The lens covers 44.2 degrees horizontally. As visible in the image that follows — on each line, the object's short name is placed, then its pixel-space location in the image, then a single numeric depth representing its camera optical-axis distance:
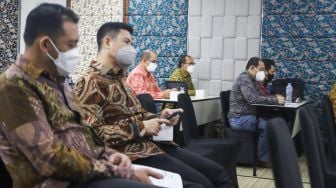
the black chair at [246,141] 4.50
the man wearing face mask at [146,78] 5.25
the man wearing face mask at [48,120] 1.41
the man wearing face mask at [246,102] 4.51
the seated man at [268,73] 5.45
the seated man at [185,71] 5.86
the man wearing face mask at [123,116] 2.11
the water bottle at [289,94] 5.17
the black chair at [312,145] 1.60
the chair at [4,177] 1.55
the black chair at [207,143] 3.25
